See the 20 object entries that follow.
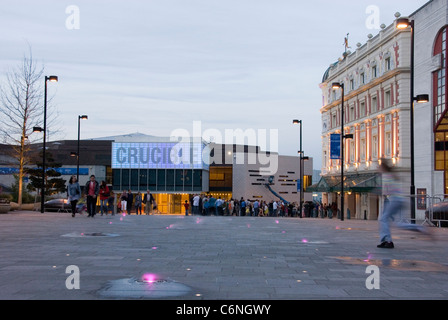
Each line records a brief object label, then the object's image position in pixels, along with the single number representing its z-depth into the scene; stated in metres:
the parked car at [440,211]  24.25
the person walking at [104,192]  25.11
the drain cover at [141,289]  6.13
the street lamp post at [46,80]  30.55
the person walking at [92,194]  22.78
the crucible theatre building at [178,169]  75.06
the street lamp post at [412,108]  23.89
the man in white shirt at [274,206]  51.34
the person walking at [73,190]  22.34
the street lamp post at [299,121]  49.59
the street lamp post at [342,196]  35.16
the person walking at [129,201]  35.53
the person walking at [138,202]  38.97
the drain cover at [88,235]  13.92
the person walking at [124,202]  36.03
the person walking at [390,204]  11.73
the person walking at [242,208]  47.47
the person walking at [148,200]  37.38
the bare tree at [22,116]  35.84
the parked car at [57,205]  42.41
